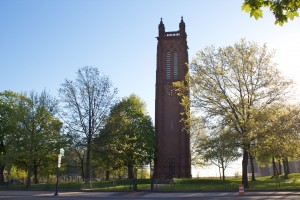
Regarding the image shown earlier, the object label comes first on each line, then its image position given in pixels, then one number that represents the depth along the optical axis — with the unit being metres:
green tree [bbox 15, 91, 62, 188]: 43.25
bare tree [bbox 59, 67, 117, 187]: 42.19
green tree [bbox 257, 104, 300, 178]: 30.66
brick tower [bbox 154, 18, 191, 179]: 55.12
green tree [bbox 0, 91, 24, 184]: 49.47
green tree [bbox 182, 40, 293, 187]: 33.59
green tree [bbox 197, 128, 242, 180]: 32.63
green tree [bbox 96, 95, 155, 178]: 43.12
